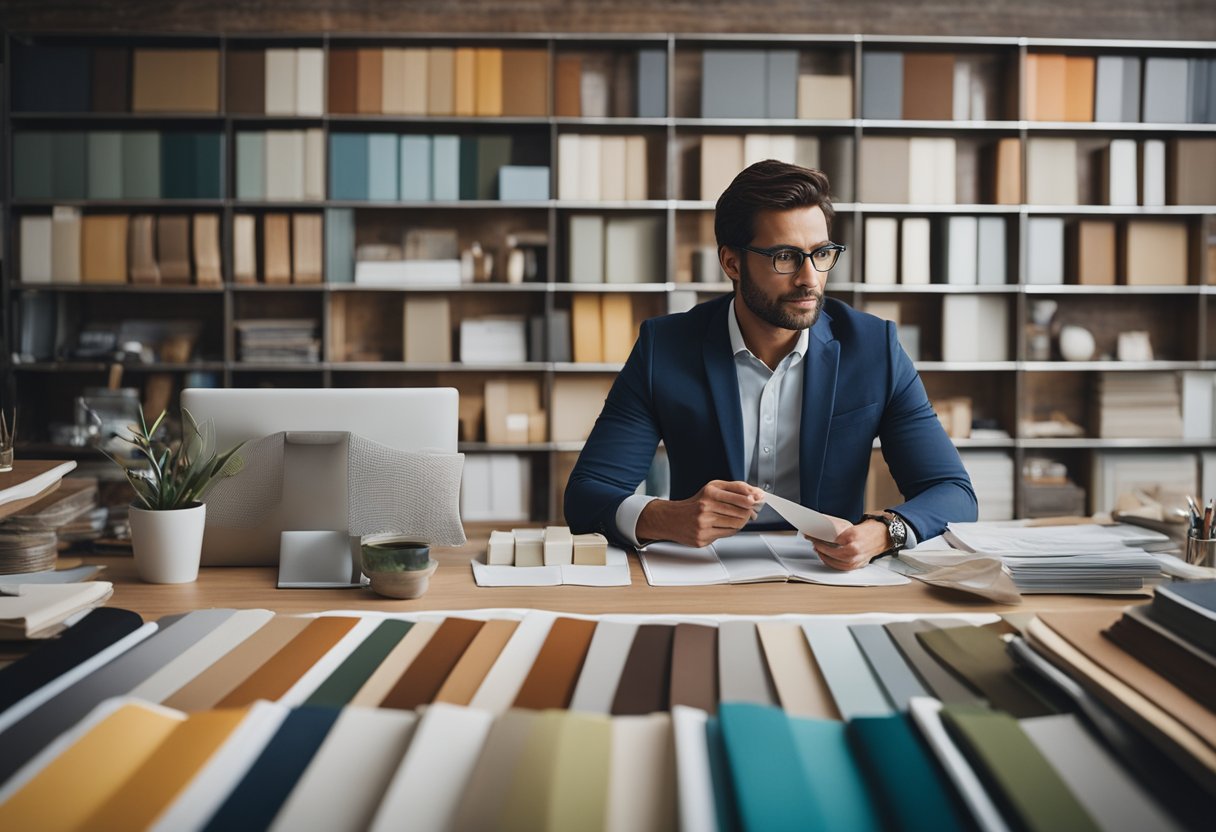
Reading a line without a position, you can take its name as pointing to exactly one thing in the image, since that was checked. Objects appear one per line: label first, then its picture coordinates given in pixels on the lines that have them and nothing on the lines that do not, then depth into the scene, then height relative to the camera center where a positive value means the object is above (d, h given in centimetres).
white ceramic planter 140 -21
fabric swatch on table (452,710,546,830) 63 -27
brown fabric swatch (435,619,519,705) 87 -26
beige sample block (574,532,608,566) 151 -23
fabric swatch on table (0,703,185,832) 63 -27
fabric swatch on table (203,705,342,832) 63 -27
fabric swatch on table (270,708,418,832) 64 -28
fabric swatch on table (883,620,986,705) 86 -26
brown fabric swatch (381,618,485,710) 86 -26
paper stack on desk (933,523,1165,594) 133 -22
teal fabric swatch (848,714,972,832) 63 -27
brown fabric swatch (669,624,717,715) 85 -26
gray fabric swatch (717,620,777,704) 87 -26
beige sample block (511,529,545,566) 150 -23
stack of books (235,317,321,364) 401 +28
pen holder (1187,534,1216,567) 147 -22
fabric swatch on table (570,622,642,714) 85 -26
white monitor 152 -3
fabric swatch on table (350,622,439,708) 86 -26
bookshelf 392 +97
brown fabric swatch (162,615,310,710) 85 -27
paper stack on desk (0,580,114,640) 103 -24
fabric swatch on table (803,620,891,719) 83 -26
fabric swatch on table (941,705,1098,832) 61 -26
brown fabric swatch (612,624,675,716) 84 -26
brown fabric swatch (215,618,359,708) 86 -26
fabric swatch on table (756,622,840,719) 84 -26
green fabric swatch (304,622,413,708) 86 -26
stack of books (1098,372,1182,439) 409 +2
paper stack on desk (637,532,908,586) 140 -25
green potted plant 140 -15
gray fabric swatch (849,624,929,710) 87 -26
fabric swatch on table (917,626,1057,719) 84 -26
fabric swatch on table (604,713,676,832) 65 -28
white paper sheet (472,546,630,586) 139 -26
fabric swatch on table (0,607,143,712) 85 -25
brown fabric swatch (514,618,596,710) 86 -26
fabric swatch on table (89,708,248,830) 63 -27
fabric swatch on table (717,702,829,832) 62 -26
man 191 +5
